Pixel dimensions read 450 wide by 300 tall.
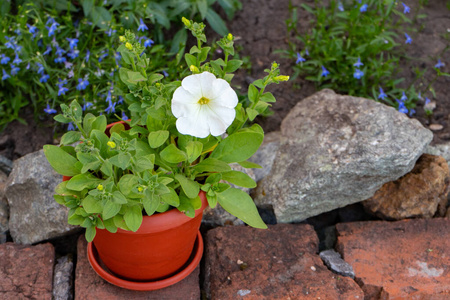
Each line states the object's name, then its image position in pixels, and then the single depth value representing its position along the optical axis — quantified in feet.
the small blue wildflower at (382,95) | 10.32
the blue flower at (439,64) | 10.97
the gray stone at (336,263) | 8.26
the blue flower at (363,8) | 10.77
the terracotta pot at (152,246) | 6.80
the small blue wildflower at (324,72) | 10.60
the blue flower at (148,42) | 9.46
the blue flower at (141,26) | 9.75
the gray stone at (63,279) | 7.85
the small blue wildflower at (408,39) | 10.96
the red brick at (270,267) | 7.78
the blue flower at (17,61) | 9.36
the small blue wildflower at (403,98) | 10.41
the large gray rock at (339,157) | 8.64
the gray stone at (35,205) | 8.31
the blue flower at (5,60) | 9.41
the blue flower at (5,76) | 9.47
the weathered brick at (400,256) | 8.05
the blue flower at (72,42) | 9.71
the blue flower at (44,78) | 9.51
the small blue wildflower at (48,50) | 9.64
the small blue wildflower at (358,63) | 10.34
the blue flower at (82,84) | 9.37
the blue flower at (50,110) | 9.36
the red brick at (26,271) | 7.66
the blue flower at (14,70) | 9.50
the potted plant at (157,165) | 5.87
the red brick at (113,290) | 7.75
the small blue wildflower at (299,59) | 10.68
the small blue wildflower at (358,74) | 10.33
